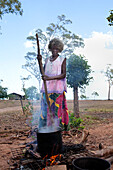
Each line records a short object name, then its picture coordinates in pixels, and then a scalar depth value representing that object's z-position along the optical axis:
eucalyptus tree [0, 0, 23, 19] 9.22
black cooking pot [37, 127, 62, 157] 3.09
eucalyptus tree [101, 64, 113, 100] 38.03
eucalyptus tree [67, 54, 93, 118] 10.25
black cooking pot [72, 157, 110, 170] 2.52
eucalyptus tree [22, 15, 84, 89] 14.76
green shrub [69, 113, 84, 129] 6.88
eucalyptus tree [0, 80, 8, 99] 34.11
